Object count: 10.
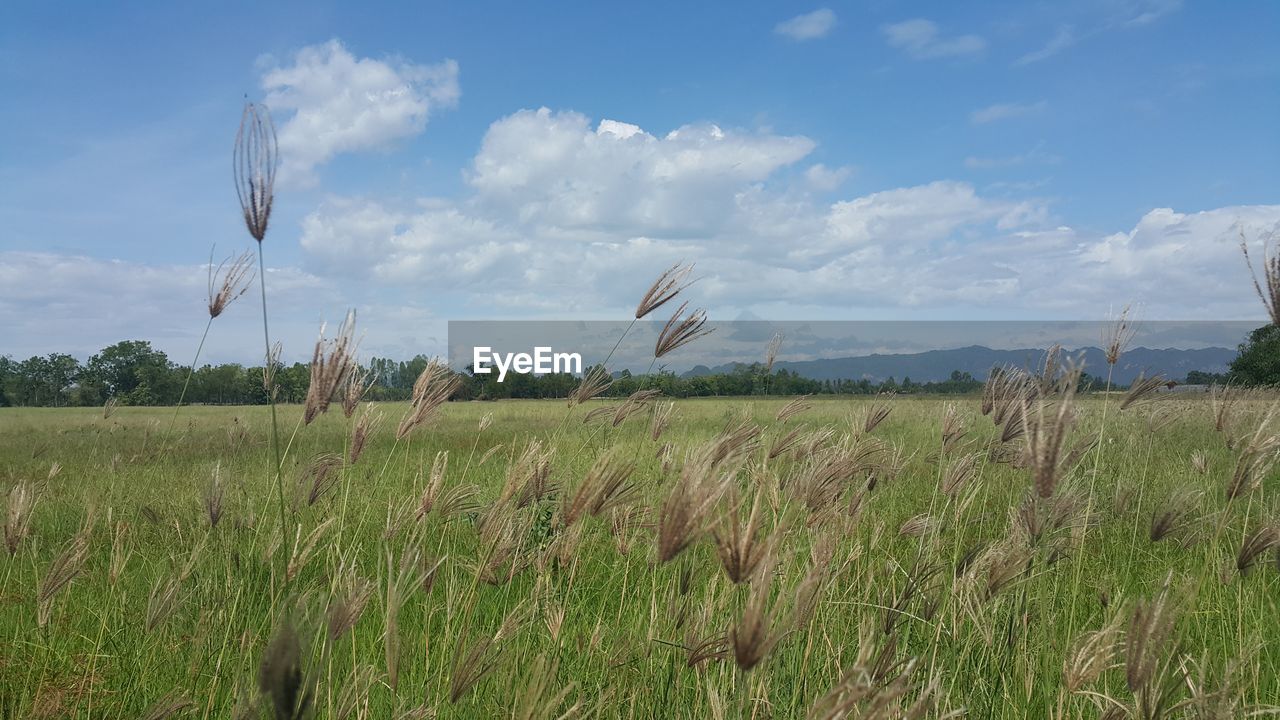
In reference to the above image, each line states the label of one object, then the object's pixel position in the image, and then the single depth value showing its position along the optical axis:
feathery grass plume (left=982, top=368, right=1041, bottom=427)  2.71
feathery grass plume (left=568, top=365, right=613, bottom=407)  3.53
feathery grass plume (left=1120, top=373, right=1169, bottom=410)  3.63
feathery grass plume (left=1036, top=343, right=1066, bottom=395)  2.96
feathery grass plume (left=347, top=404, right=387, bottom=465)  2.73
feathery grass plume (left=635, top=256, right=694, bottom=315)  2.70
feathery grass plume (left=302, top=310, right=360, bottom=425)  1.89
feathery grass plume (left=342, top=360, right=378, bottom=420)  2.66
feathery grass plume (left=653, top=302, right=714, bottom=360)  2.72
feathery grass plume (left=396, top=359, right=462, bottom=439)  2.79
